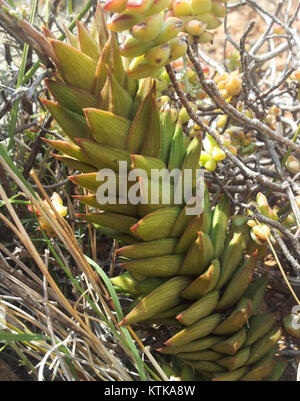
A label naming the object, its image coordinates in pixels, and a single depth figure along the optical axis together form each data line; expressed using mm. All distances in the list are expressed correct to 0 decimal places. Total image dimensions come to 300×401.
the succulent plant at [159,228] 190
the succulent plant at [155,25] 165
